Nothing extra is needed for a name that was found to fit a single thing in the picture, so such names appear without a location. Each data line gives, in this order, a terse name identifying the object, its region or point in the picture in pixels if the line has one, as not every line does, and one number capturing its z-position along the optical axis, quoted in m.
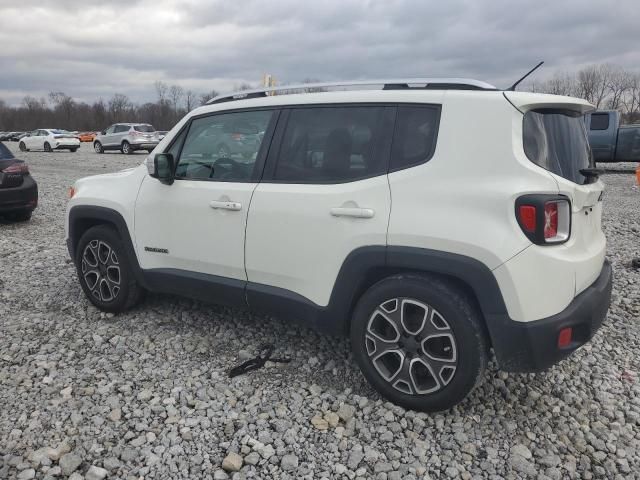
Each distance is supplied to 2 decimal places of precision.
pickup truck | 16.81
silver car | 26.78
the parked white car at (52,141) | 30.59
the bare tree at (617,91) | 64.44
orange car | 59.49
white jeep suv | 2.63
